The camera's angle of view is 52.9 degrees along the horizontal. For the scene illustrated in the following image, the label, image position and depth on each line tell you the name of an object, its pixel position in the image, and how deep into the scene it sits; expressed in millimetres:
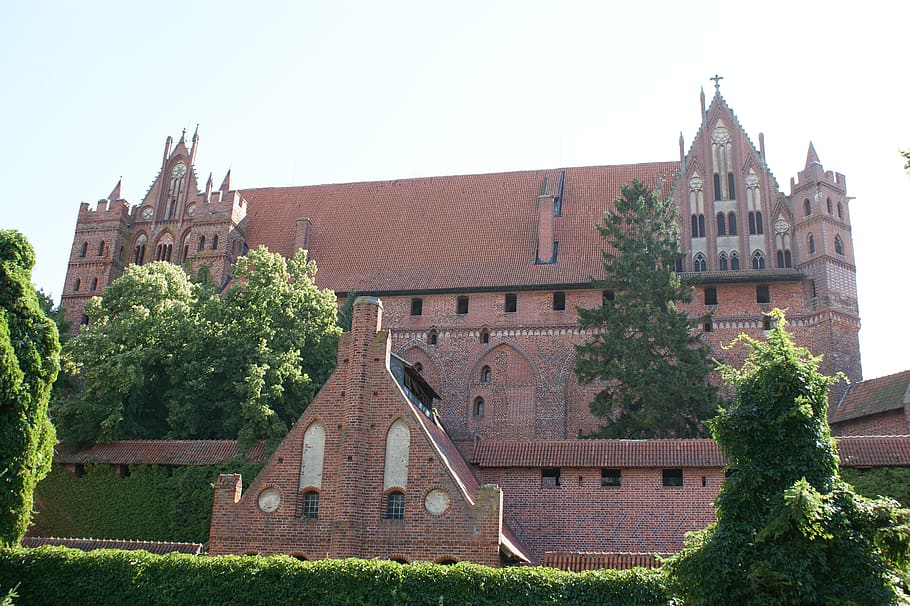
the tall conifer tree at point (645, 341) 24938
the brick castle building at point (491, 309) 18047
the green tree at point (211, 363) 23234
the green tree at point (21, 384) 16422
